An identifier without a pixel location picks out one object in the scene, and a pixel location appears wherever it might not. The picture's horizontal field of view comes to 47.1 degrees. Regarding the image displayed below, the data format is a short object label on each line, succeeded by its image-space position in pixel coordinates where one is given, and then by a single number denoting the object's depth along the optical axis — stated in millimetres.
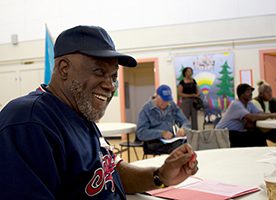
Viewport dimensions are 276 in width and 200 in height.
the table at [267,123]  3640
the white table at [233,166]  1336
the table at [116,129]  3762
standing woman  6824
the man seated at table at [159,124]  3721
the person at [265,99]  4848
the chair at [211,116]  7254
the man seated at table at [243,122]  4113
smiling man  770
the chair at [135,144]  4253
